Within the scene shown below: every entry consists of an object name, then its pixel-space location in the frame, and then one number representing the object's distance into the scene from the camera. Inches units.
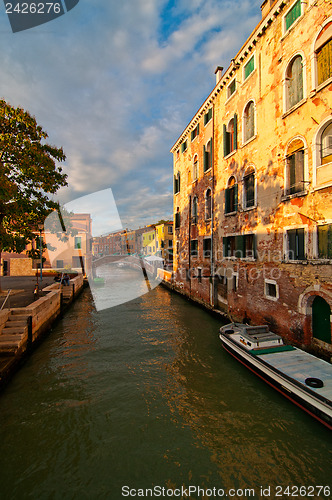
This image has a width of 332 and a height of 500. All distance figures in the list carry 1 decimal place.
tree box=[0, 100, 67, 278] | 449.1
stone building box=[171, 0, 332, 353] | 333.1
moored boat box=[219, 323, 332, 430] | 238.5
